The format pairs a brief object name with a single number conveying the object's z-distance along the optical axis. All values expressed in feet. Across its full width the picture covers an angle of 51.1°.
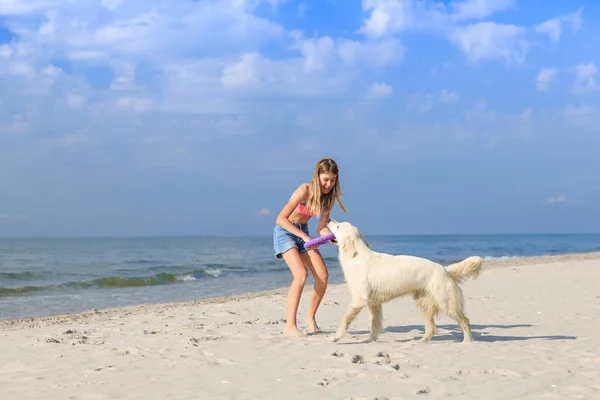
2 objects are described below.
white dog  21.31
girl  22.84
